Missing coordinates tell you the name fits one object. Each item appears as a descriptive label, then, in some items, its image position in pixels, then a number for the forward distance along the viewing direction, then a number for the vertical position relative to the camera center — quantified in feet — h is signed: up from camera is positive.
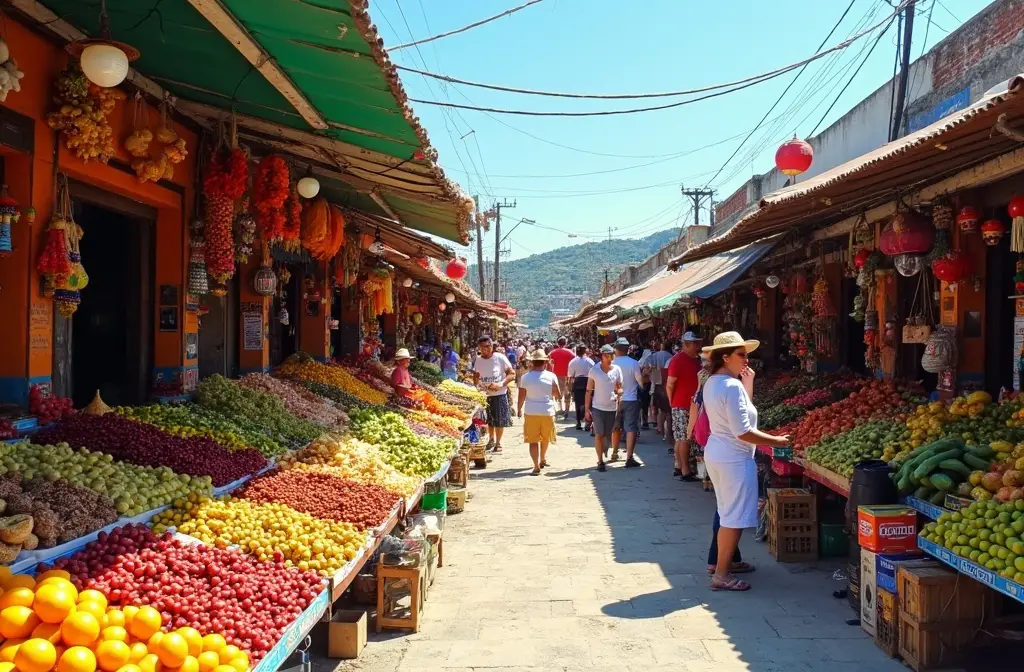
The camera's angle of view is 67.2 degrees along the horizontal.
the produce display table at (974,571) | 12.46 -4.02
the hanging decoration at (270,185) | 24.20 +4.71
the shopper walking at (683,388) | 33.53 -2.13
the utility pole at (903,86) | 34.81 +11.58
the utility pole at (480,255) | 127.43 +14.32
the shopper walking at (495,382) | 41.42 -2.47
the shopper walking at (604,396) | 37.01 -2.80
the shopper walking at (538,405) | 36.27 -3.20
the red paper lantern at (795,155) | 28.12 +6.78
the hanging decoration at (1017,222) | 18.25 +2.90
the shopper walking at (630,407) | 37.78 -3.42
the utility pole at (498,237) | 153.28 +20.32
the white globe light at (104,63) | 13.79 +4.86
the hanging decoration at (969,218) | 20.79 +3.36
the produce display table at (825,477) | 19.40 -3.69
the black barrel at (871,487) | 17.01 -3.24
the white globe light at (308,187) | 26.61 +5.13
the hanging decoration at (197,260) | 23.84 +2.29
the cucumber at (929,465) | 16.46 -2.64
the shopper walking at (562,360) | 55.16 -1.61
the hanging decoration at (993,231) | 20.07 +2.91
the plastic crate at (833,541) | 22.00 -5.72
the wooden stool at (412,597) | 16.76 -5.73
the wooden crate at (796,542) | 21.70 -5.71
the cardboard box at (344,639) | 15.38 -6.08
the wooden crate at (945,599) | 14.40 -4.83
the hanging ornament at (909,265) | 22.65 +2.27
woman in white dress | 18.78 -2.77
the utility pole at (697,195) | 144.25 +27.19
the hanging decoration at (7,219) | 15.05 +2.22
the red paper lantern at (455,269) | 58.39 +5.17
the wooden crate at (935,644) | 14.30 -5.66
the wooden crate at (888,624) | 15.12 -5.62
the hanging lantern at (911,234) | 22.16 +3.10
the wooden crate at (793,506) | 21.80 -4.71
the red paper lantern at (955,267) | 21.79 +2.13
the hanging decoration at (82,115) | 16.33 +4.72
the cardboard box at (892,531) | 16.07 -3.96
